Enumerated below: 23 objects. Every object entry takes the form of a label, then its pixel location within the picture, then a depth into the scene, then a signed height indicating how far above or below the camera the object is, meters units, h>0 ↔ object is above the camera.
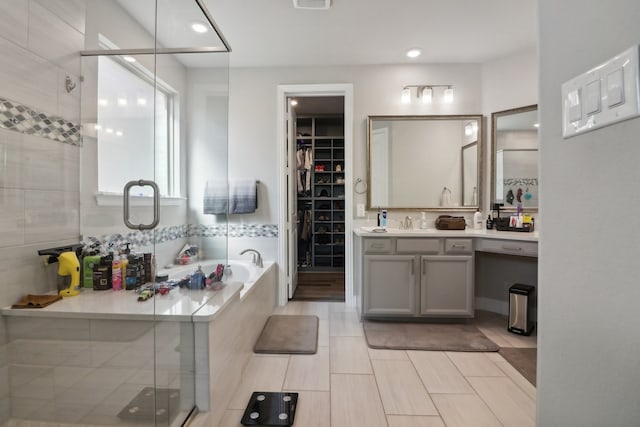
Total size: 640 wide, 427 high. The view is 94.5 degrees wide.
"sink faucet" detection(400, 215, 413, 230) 3.14 -0.14
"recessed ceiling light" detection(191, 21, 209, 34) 1.88 +1.19
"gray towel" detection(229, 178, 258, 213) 3.12 +0.16
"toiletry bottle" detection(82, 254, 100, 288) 1.65 -0.33
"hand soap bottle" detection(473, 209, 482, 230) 3.04 -0.09
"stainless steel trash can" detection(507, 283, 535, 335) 2.55 -0.86
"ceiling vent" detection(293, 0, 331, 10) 2.17 +1.54
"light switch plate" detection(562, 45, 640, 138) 0.47 +0.21
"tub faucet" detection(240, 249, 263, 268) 3.01 -0.49
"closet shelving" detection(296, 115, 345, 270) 5.08 +0.27
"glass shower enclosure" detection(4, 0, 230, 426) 1.38 -0.01
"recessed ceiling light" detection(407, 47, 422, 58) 2.88 +1.57
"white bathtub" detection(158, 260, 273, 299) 1.70 -0.54
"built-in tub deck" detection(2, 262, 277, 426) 1.34 -0.70
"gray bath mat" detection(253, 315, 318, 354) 2.27 -1.06
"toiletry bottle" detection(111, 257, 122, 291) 1.69 -0.37
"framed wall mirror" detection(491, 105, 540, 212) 2.87 +0.53
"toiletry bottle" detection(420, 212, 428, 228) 3.13 -0.10
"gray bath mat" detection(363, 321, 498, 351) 2.33 -1.06
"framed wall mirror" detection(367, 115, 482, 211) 3.17 +0.51
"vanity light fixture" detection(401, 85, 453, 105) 3.13 +1.25
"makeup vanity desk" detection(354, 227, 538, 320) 2.70 -0.57
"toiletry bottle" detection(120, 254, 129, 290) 1.72 -0.32
